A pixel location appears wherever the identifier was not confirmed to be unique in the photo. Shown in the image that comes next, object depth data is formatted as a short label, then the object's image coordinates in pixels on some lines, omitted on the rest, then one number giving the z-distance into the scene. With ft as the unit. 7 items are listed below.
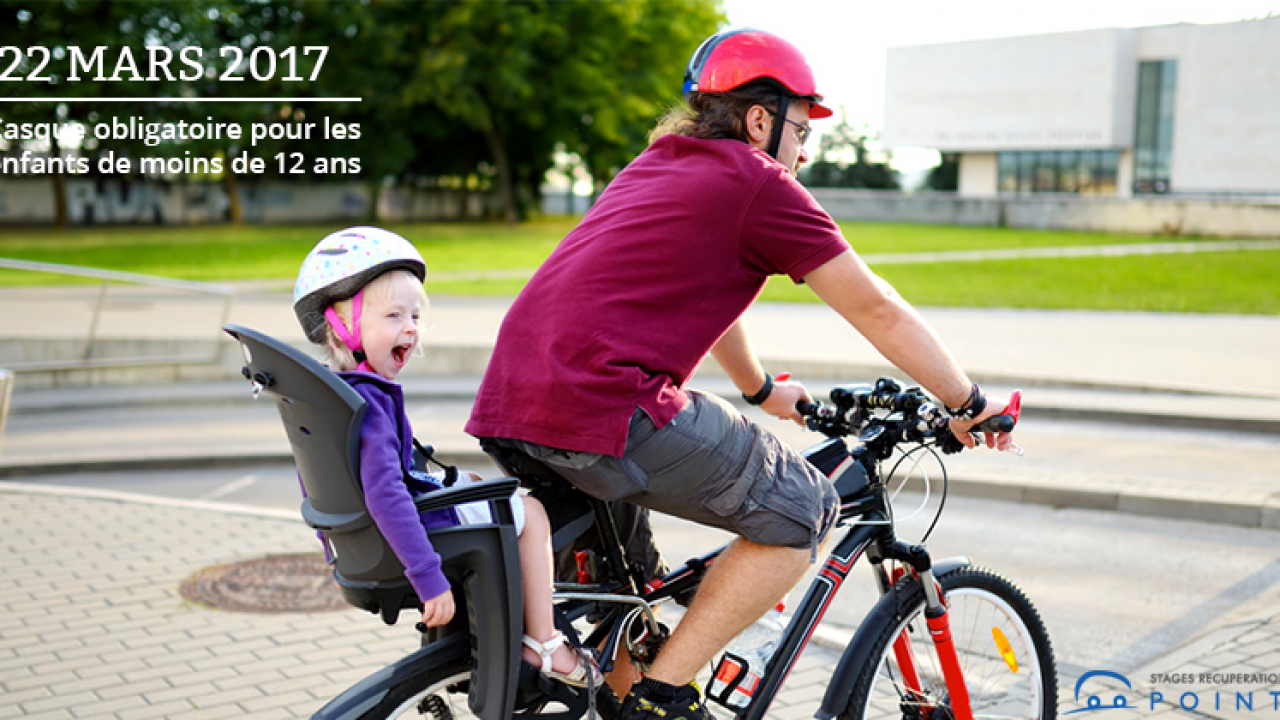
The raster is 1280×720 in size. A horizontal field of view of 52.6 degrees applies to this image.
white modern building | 180.86
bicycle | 8.50
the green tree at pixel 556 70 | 143.02
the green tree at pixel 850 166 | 247.50
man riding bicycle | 8.79
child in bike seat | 8.01
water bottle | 10.00
